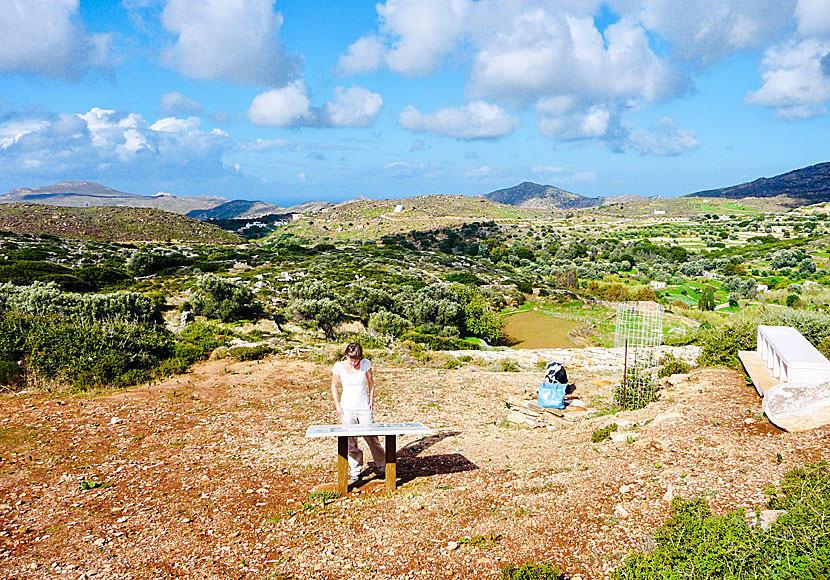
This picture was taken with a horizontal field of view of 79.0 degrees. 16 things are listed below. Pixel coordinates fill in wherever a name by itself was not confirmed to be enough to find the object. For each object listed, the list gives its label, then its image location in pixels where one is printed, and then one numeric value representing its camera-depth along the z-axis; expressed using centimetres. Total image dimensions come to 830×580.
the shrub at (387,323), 2011
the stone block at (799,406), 595
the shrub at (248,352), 1234
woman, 541
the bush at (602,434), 699
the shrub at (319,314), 1950
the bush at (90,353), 959
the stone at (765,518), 388
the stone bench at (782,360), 674
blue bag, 898
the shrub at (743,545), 320
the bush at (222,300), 1985
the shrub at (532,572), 354
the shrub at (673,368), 1097
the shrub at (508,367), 1294
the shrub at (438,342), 1658
